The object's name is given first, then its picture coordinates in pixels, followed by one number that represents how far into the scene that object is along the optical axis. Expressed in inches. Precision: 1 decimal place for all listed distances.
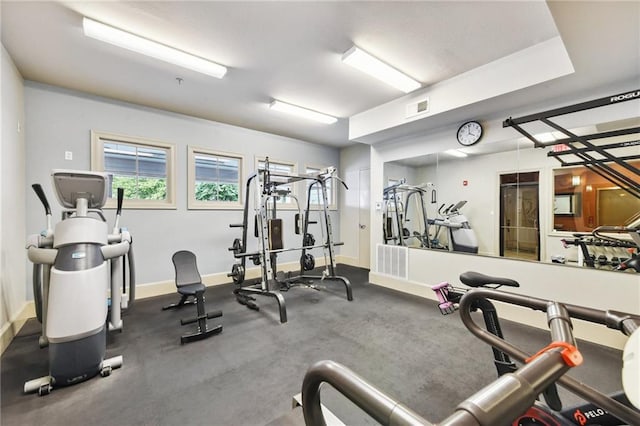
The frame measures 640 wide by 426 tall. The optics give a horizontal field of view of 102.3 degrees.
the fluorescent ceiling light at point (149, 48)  92.1
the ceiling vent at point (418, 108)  141.7
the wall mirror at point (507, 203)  113.5
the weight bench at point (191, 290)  112.0
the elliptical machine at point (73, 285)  79.3
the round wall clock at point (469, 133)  143.7
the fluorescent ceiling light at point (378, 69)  108.1
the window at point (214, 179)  184.9
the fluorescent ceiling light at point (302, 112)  160.8
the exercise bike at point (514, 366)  35.8
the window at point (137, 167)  154.2
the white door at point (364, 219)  252.1
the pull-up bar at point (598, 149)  78.4
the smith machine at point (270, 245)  141.3
